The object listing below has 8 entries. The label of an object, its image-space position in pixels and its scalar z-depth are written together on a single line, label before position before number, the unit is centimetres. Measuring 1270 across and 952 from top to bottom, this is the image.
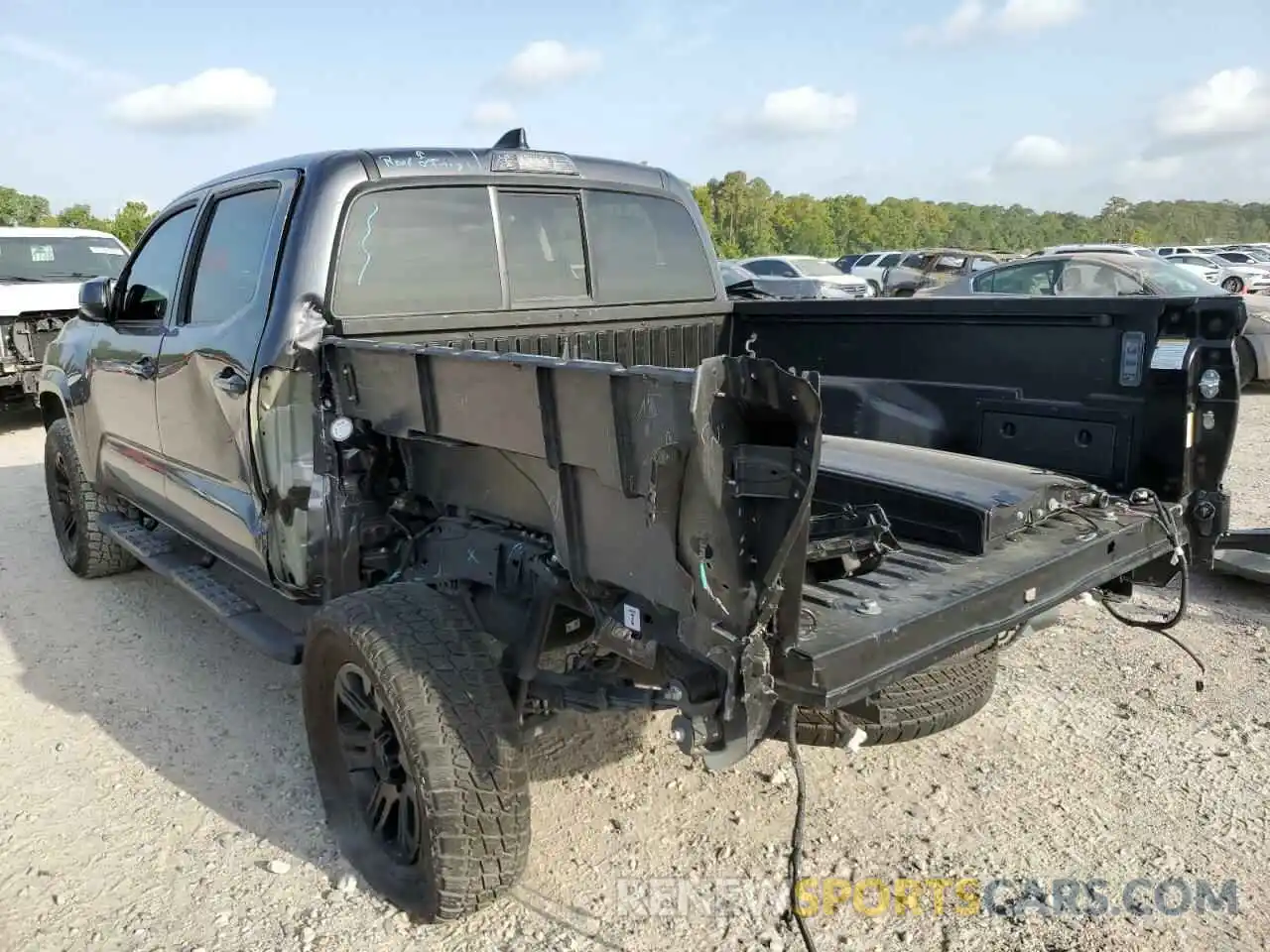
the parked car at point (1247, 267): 2112
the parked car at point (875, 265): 2347
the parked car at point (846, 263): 2692
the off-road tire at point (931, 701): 297
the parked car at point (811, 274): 1742
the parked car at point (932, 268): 2012
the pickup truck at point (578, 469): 201
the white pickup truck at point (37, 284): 948
